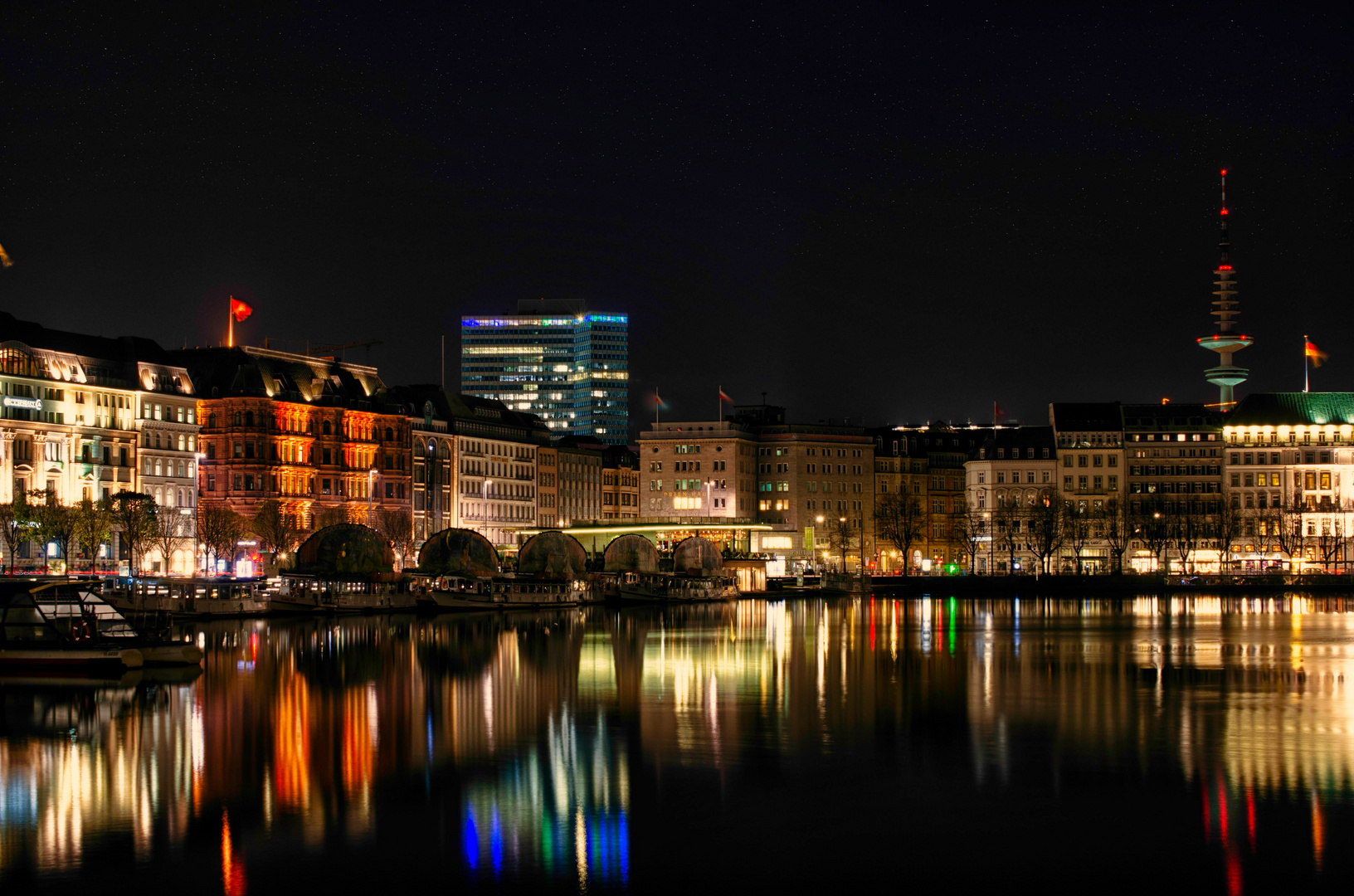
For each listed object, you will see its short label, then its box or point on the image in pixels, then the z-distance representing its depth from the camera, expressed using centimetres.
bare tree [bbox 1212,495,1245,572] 19438
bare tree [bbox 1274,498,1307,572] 19612
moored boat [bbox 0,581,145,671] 6144
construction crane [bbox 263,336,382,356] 19088
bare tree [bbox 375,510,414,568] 16550
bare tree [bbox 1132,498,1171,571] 19170
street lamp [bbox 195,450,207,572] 14575
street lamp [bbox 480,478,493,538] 19812
